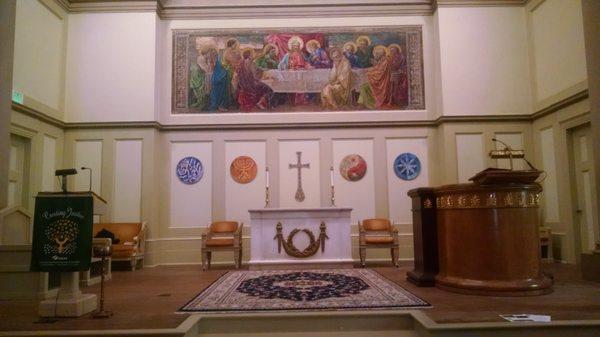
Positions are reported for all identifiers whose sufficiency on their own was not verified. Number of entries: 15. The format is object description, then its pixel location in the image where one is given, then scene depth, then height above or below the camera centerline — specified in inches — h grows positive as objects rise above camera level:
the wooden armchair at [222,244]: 349.7 -22.7
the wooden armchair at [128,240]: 346.3 -19.1
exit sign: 323.9 +85.3
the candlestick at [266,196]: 373.3 +13.9
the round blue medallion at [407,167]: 407.2 +38.9
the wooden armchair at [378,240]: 351.3 -21.5
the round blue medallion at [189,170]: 405.1 +39.3
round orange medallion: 406.3 +38.7
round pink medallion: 407.5 +39.6
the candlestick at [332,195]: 380.2 +14.3
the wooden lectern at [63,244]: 170.4 -9.9
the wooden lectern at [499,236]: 197.3 -11.3
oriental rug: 179.0 -36.8
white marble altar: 333.7 -12.8
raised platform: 142.4 -36.9
